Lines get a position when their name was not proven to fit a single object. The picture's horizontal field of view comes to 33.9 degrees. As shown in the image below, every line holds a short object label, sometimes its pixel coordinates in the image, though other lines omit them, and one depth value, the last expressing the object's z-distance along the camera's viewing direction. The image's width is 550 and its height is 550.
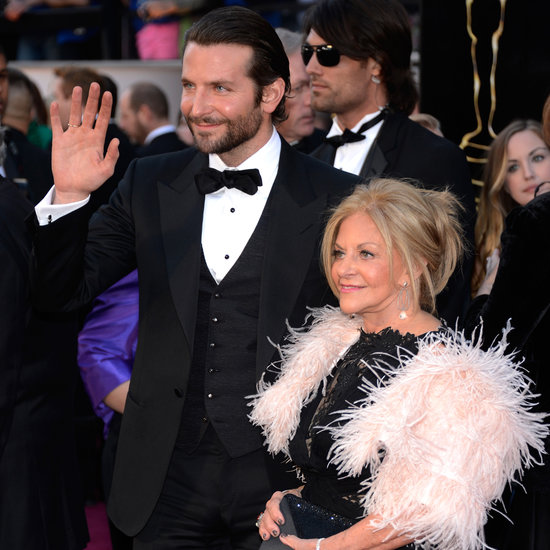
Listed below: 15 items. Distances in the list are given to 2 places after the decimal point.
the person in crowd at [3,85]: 3.31
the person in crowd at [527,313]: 2.60
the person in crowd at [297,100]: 4.41
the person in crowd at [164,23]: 7.70
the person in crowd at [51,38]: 8.75
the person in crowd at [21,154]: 4.62
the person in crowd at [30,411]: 2.53
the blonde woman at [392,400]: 2.01
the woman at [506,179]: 3.68
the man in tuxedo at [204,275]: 2.46
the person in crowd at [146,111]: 7.00
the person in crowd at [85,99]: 4.06
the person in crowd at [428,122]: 4.05
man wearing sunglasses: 3.48
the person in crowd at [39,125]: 6.30
